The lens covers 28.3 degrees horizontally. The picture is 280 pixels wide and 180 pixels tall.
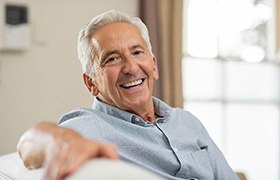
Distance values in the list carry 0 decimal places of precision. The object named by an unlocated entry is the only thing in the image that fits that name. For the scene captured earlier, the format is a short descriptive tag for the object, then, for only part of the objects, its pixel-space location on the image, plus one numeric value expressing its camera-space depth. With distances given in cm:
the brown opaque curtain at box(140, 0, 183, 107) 250
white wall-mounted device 213
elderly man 116
